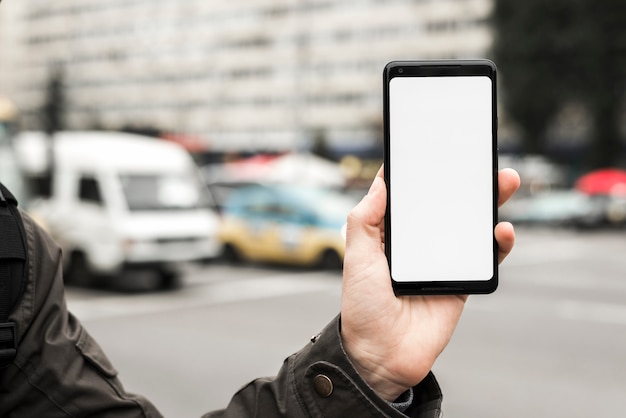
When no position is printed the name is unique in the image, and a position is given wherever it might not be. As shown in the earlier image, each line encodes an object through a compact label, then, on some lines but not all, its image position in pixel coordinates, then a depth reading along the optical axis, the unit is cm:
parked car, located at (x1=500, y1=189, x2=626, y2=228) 2741
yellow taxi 1447
